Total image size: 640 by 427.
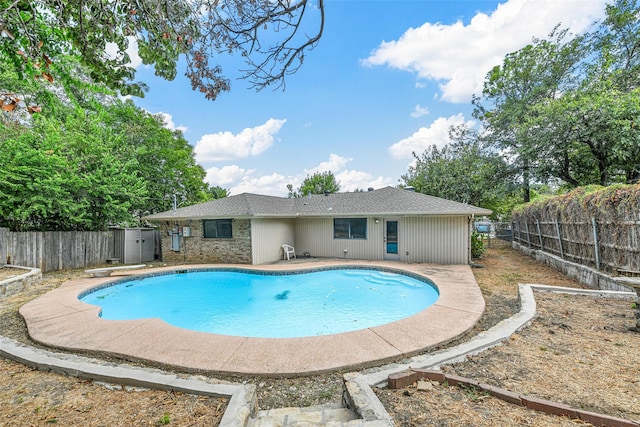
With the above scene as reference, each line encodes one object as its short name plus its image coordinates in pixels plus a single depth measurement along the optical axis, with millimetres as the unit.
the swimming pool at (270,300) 5969
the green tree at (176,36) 3018
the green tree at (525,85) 15992
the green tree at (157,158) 15225
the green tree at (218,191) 38347
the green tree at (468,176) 16703
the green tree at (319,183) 34375
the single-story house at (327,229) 10445
